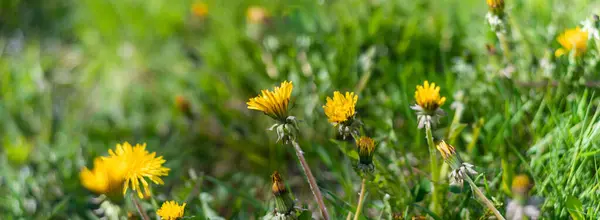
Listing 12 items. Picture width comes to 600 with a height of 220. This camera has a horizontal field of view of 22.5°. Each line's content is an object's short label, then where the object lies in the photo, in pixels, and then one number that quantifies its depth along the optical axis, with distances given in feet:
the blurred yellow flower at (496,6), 3.54
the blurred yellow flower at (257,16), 4.38
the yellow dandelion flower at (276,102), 3.25
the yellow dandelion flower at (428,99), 3.27
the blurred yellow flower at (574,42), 3.55
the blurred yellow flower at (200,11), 5.02
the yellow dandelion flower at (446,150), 3.21
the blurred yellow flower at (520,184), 3.30
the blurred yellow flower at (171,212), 3.30
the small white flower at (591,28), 3.46
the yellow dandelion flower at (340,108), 3.25
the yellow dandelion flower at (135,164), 3.33
